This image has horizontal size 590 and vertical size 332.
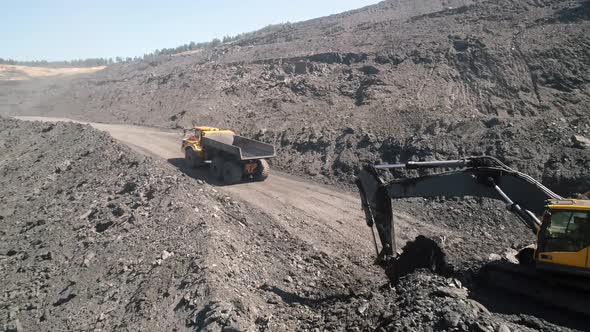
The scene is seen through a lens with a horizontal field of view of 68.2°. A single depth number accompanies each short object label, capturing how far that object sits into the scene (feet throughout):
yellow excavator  22.98
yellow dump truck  53.06
